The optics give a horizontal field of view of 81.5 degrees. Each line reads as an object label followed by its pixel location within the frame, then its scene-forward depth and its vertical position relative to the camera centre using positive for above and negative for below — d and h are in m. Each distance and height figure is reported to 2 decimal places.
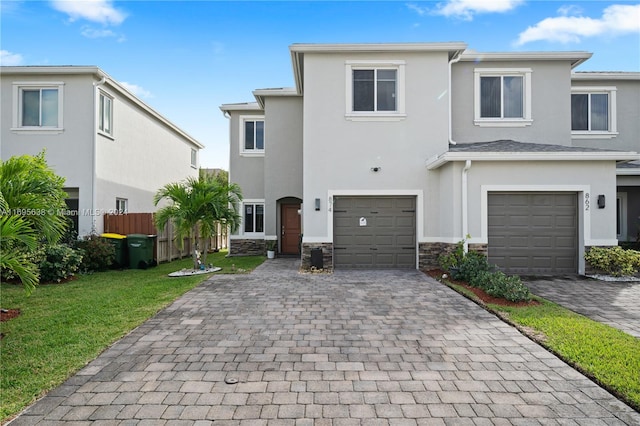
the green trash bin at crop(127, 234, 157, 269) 12.34 -1.13
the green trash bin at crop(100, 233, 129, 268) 12.12 -1.00
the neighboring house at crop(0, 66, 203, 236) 12.37 +3.06
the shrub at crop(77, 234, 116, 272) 11.39 -1.17
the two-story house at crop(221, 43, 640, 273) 9.87 +1.79
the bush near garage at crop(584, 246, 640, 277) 9.37 -1.07
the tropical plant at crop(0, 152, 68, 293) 5.10 +0.18
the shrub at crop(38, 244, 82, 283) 9.56 -1.25
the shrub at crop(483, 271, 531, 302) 6.89 -1.37
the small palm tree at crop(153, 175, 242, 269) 10.79 +0.25
